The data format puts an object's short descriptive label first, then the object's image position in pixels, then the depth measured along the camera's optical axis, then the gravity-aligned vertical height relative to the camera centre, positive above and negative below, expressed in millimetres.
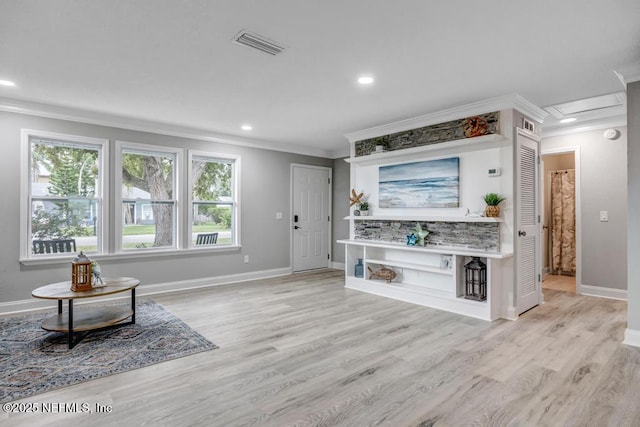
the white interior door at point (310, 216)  6826 -62
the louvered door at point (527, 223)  4016 -122
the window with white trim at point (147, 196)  4902 +252
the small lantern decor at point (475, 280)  4043 -788
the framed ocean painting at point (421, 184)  4434 +389
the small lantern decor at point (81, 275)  3248 -581
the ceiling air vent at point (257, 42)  2529 +1291
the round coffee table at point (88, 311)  3059 -1012
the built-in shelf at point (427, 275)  3893 -821
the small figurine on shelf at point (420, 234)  4688 -287
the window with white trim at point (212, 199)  5590 +238
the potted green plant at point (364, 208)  5459 +78
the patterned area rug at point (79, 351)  2463 -1162
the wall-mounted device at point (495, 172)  4016 +475
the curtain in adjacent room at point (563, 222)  6410 -180
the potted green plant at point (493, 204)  3928 +98
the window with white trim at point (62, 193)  4254 +260
